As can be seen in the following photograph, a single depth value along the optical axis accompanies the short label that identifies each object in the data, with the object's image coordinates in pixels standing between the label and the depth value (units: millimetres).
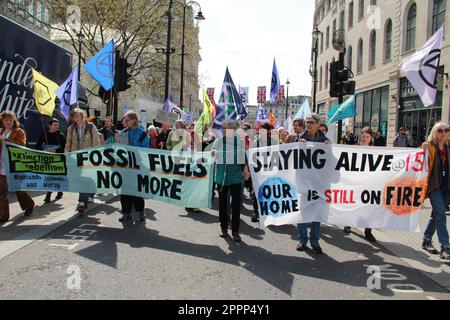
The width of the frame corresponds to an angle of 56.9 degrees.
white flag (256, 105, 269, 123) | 19344
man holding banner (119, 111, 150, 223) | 7238
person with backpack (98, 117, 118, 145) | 11094
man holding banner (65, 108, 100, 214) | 7975
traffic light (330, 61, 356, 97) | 11777
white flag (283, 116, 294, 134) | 14977
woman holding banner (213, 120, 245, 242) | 6516
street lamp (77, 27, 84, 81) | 24634
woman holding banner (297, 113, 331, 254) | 5953
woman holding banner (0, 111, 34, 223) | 6902
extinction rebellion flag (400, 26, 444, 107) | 6309
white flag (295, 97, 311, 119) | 13306
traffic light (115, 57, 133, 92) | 11711
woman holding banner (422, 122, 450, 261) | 5734
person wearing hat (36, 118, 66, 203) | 9094
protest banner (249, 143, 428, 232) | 5883
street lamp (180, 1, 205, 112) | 25231
